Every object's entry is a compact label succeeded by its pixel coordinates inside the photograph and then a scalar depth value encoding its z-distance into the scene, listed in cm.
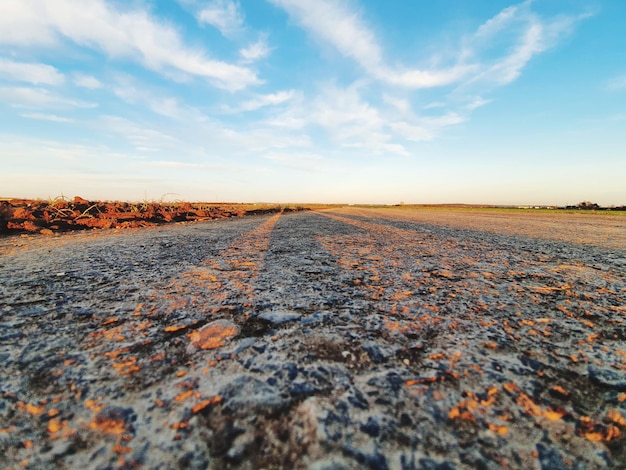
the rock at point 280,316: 21
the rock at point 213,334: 18
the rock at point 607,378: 15
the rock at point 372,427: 12
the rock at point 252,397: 13
